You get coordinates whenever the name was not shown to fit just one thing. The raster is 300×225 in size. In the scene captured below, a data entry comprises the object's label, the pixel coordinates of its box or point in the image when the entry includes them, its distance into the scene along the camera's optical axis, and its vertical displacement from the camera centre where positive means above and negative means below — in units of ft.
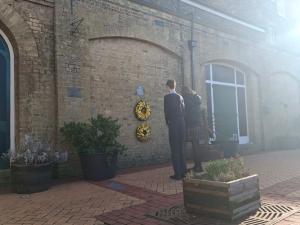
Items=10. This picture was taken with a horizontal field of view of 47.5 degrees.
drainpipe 36.68 +9.11
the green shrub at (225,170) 14.61 -1.49
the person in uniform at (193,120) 24.08 +1.21
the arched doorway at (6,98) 23.94 +3.11
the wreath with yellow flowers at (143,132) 30.86 +0.58
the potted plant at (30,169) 20.57 -1.66
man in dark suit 22.49 +0.71
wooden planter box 13.75 -2.56
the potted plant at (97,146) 23.36 -0.42
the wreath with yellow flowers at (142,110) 31.03 +2.61
